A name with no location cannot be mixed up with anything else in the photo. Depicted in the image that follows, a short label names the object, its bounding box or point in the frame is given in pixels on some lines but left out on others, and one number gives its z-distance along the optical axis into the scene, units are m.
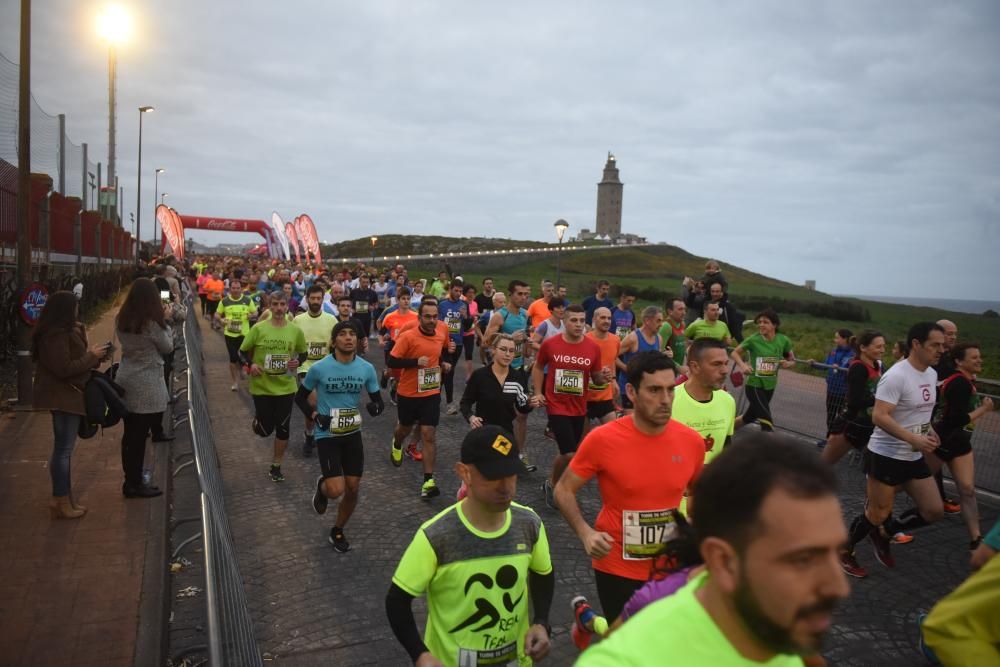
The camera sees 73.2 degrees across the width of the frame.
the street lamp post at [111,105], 32.81
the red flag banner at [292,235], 44.84
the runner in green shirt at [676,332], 10.95
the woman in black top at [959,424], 6.11
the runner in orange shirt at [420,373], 7.88
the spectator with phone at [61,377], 6.05
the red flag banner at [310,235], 38.44
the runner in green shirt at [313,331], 9.20
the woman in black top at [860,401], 6.85
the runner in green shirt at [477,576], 2.77
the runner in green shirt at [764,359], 9.34
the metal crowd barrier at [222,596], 2.49
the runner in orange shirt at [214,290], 20.80
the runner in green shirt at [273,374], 7.89
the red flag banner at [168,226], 26.36
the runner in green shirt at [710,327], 10.06
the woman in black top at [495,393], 7.02
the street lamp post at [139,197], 36.44
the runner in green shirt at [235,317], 12.52
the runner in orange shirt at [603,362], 7.82
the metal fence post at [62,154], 18.19
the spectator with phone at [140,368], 6.68
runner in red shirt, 6.93
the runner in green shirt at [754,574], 1.22
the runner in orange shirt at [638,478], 3.61
